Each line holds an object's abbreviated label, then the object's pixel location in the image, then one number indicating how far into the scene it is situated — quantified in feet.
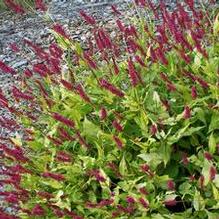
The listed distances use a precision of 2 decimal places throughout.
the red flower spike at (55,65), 9.18
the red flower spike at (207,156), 7.35
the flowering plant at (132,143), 8.27
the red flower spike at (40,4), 10.18
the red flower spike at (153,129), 8.11
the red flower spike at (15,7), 10.23
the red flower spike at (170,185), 7.71
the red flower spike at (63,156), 8.67
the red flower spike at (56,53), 9.61
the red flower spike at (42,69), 9.25
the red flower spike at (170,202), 7.88
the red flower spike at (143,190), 7.96
